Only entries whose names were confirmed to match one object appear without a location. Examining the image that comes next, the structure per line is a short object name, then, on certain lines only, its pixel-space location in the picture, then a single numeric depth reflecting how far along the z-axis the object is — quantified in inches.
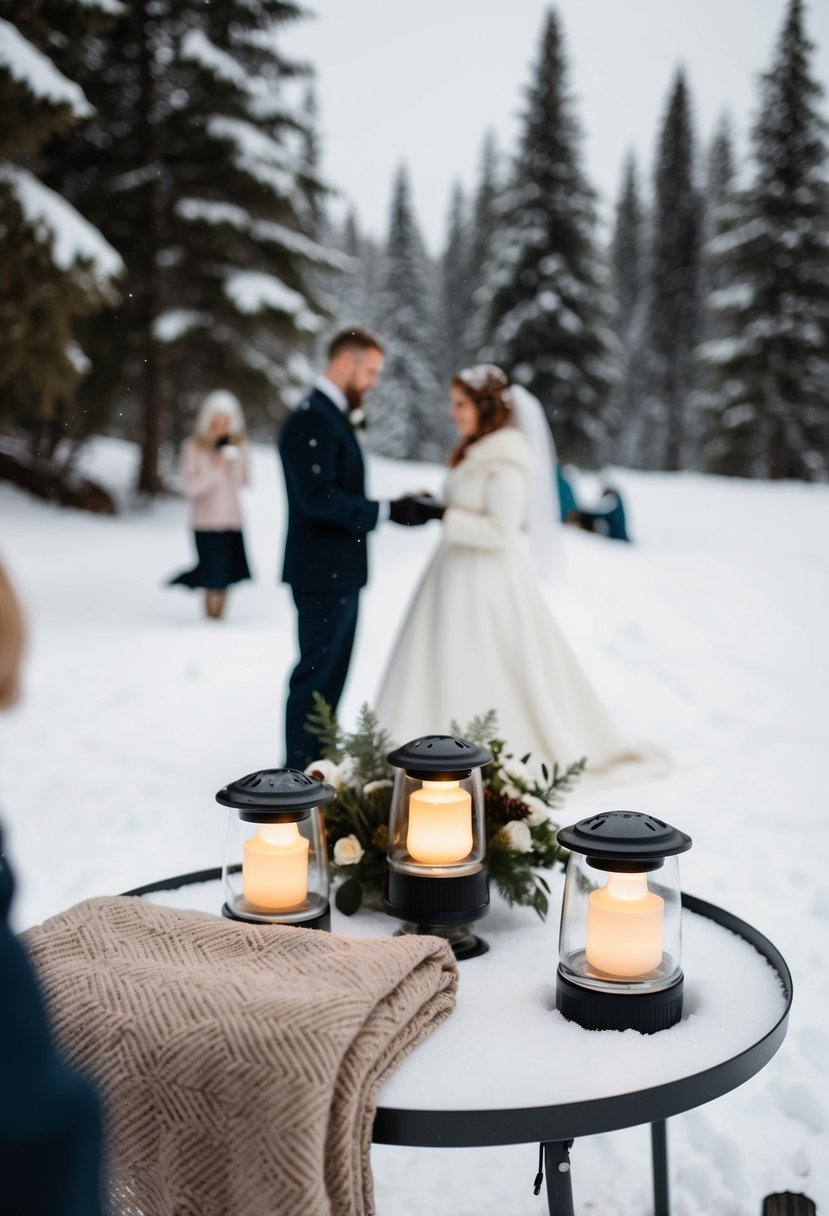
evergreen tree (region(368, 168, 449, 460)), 1035.9
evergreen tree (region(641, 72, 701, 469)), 763.4
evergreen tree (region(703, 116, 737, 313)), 781.3
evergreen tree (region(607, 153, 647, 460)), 928.3
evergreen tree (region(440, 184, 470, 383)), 1093.8
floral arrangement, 78.7
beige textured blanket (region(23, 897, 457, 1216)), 44.6
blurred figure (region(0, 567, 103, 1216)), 28.0
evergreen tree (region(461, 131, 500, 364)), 927.7
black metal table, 51.0
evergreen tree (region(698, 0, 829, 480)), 608.1
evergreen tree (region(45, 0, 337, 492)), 470.0
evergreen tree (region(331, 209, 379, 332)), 1118.7
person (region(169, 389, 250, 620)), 319.9
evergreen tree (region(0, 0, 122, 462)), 288.0
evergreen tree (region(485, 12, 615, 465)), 713.6
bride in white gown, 170.1
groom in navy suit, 156.8
